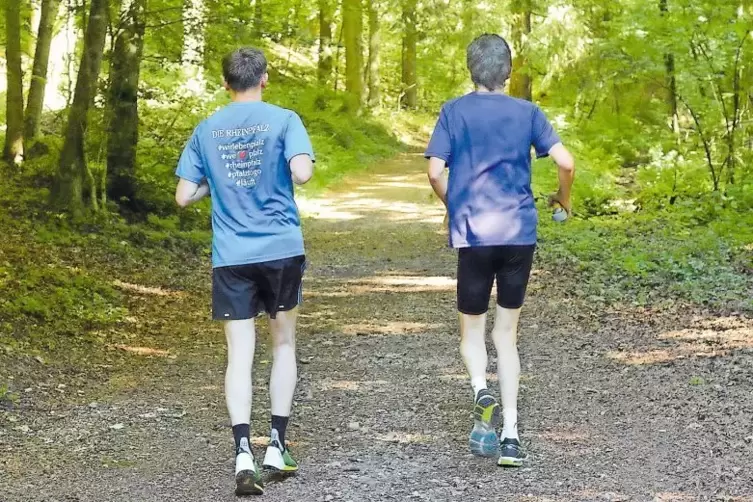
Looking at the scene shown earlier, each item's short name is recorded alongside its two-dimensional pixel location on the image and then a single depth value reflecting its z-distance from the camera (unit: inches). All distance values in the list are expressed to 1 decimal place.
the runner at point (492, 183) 352.0
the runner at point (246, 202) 333.6
